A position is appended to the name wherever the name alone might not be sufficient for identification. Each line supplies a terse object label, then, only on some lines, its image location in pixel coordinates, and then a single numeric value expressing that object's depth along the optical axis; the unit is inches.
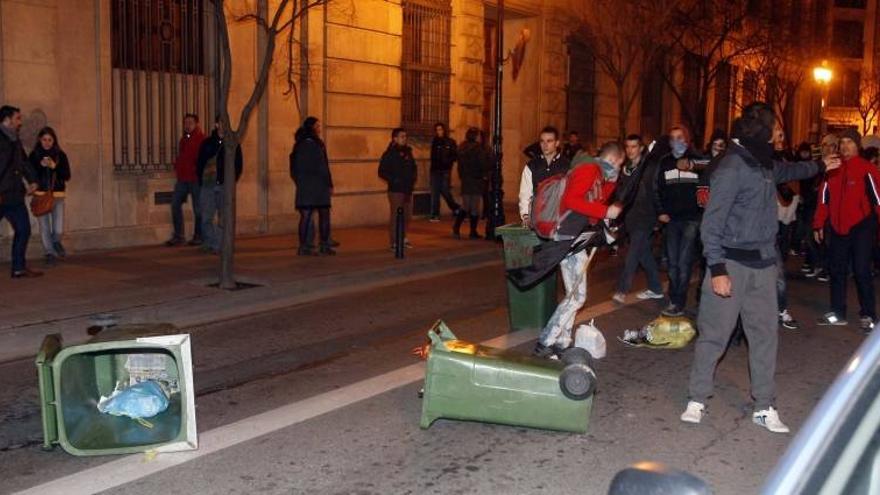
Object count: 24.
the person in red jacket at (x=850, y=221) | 359.6
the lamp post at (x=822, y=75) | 1437.5
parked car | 68.5
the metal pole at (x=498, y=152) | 648.4
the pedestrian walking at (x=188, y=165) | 548.7
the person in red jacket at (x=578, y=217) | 282.0
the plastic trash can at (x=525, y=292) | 324.5
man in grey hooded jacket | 224.8
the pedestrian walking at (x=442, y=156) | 725.9
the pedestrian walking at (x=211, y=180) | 530.6
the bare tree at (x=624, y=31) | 880.9
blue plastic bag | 222.2
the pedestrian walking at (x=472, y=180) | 653.9
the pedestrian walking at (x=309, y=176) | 535.8
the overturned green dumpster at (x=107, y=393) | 204.7
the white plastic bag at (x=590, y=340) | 301.1
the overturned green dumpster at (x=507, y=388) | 220.7
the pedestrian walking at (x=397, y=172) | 579.8
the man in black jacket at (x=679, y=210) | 376.8
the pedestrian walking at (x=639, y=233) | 421.7
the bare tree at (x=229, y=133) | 428.1
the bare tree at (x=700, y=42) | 1045.8
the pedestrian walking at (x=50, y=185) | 467.5
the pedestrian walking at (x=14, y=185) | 424.8
